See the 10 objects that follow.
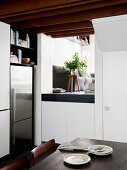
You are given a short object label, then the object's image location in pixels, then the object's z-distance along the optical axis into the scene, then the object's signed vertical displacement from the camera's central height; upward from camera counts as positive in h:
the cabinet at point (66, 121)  3.69 -0.66
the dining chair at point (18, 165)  1.42 -0.57
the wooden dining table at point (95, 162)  1.38 -0.55
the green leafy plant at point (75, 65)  4.27 +0.44
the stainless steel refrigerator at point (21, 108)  3.46 -0.39
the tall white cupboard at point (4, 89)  3.18 -0.05
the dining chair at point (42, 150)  1.73 -0.59
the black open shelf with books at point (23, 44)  3.55 +0.77
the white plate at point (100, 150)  1.62 -0.53
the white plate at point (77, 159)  1.45 -0.54
